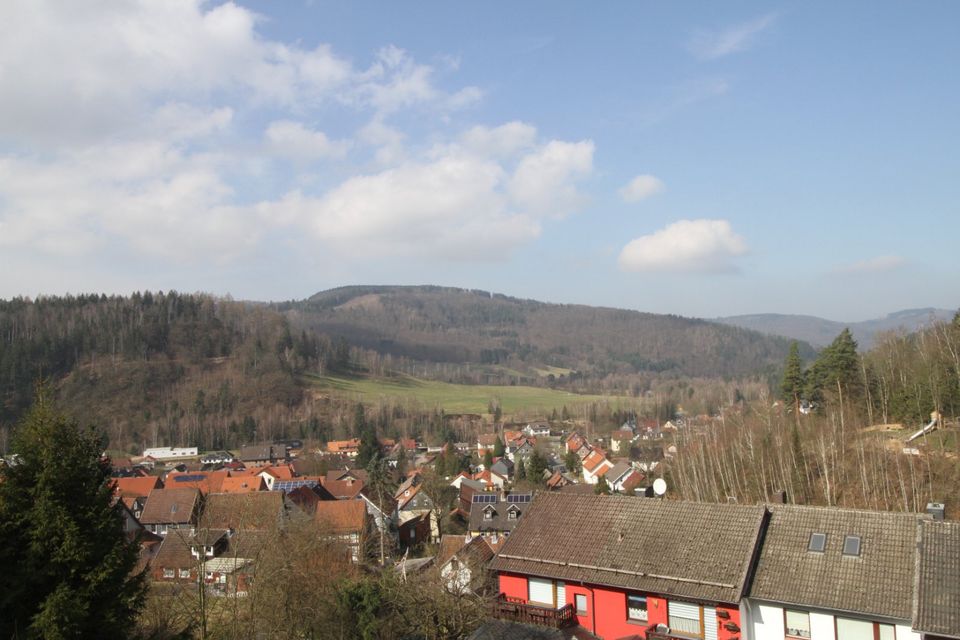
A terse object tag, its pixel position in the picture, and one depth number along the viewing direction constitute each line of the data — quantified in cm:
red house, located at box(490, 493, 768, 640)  1634
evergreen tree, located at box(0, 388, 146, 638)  1099
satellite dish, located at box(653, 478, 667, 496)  2481
